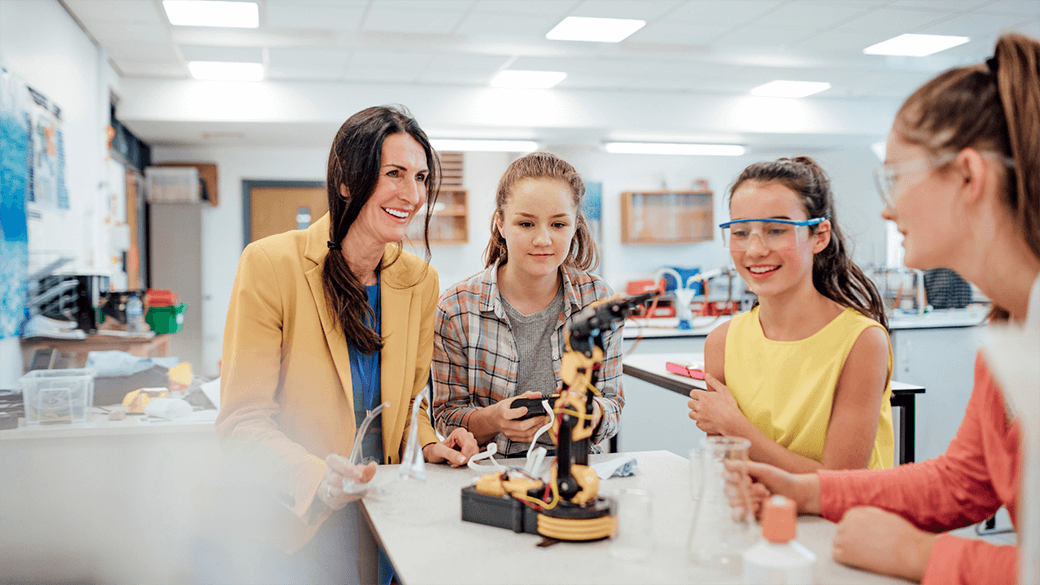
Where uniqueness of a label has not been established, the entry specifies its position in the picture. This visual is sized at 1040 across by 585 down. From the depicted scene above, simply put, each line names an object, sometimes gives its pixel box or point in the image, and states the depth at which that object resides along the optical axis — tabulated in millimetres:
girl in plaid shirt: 1711
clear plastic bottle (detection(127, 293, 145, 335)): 4070
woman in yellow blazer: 1454
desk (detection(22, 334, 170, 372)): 3486
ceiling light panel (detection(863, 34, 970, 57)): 5566
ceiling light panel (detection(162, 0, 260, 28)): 4531
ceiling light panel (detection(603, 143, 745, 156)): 7543
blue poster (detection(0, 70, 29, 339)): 3107
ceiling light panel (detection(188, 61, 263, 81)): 5738
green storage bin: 4320
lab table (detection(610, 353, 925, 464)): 2426
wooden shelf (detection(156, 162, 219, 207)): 7409
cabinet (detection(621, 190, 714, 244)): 8047
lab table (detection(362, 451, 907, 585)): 924
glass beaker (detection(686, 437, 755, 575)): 910
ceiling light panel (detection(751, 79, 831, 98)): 6762
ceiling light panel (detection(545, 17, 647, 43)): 4980
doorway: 7637
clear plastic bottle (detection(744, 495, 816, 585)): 816
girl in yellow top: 1396
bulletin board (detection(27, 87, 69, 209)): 3541
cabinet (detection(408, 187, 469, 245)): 7816
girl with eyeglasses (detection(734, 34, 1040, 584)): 810
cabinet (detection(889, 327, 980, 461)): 4469
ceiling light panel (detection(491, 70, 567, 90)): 6242
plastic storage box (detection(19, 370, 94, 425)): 2184
